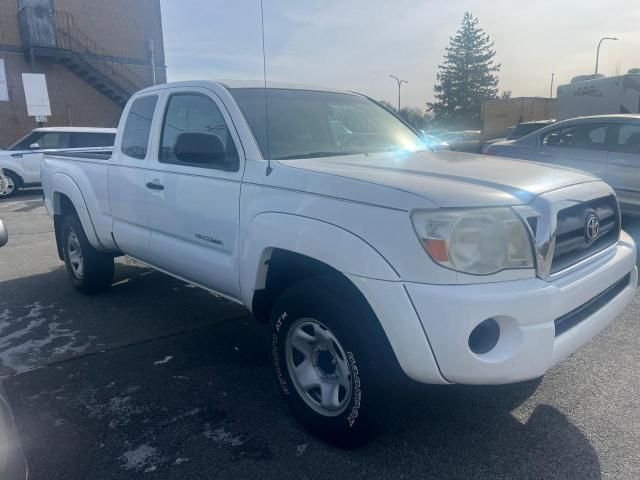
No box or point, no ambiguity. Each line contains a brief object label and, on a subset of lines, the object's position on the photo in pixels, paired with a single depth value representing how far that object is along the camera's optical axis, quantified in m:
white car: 13.82
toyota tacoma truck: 2.32
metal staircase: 26.48
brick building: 26.62
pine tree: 63.00
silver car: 7.22
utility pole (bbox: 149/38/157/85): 31.17
